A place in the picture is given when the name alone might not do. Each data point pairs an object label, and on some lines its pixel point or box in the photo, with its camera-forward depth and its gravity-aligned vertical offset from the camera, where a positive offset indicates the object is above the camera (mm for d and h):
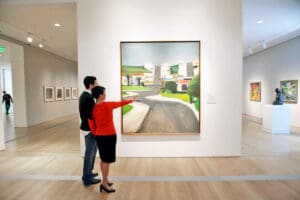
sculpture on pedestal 6953 -251
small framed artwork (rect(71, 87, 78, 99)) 12906 -29
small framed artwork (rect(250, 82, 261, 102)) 10383 +9
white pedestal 6691 -1000
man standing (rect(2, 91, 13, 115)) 13039 -407
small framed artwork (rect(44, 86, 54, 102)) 9434 -59
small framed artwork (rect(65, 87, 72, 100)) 11852 -24
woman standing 2654 -475
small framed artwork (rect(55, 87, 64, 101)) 10586 -20
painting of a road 4191 +154
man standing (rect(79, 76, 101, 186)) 2868 -670
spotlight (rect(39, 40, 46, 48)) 7902 +2095
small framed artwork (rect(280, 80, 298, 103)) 7958 +39
